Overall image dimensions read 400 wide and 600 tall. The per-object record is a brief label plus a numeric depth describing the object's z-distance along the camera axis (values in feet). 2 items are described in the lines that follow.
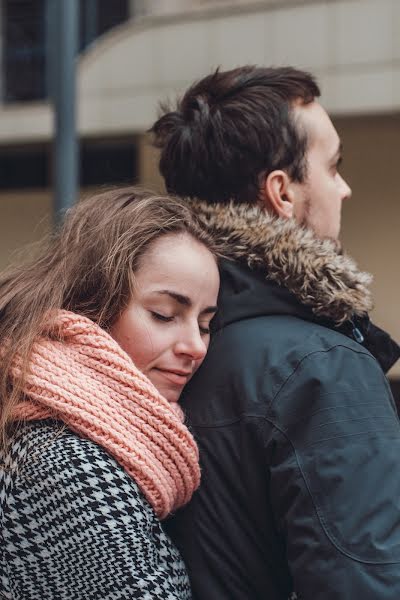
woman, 5.91
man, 5.99
